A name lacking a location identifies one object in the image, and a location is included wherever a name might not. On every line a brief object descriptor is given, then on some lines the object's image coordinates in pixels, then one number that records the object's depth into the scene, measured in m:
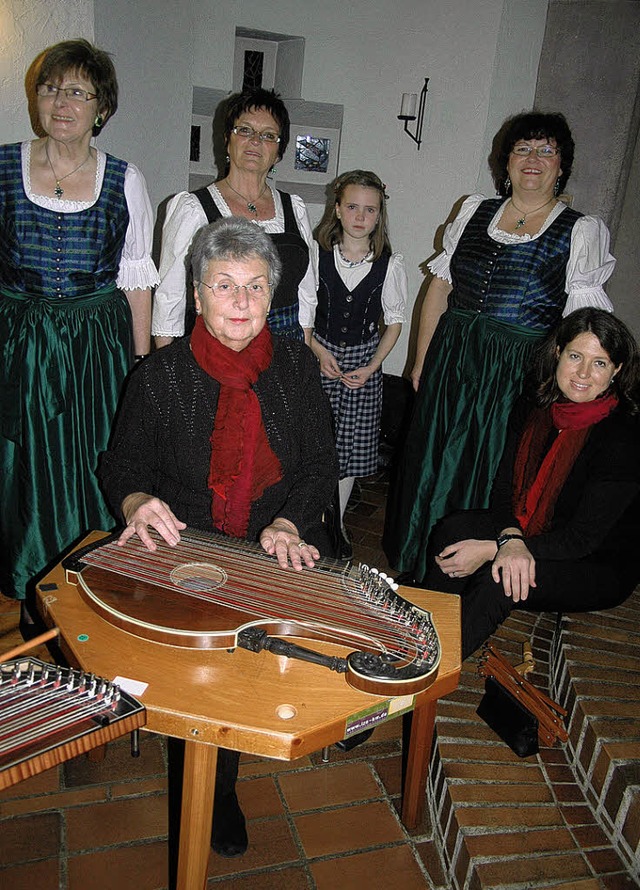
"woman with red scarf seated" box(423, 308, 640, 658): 1.90
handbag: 1.74
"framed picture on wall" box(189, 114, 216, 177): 4.29
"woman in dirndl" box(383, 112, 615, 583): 2.28
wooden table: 1.12
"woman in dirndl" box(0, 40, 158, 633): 2.02
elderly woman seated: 1.66
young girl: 2.75
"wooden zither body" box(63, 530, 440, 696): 1.21
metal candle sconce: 4.00
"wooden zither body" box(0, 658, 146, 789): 0.96
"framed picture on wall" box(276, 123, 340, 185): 4.40
